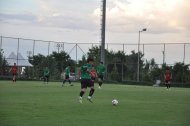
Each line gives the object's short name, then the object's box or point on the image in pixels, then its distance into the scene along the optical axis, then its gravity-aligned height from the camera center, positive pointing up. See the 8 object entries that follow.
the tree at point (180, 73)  58.66 +1.76
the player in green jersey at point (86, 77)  22.14 +0.37
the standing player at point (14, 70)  48.28 +1.40
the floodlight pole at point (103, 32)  56.68 +6.50
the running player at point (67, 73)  44.11 +1.04
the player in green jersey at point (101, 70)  39.80 +1.24
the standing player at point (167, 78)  43.78 +0.74
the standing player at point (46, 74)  48.59 +1.04
